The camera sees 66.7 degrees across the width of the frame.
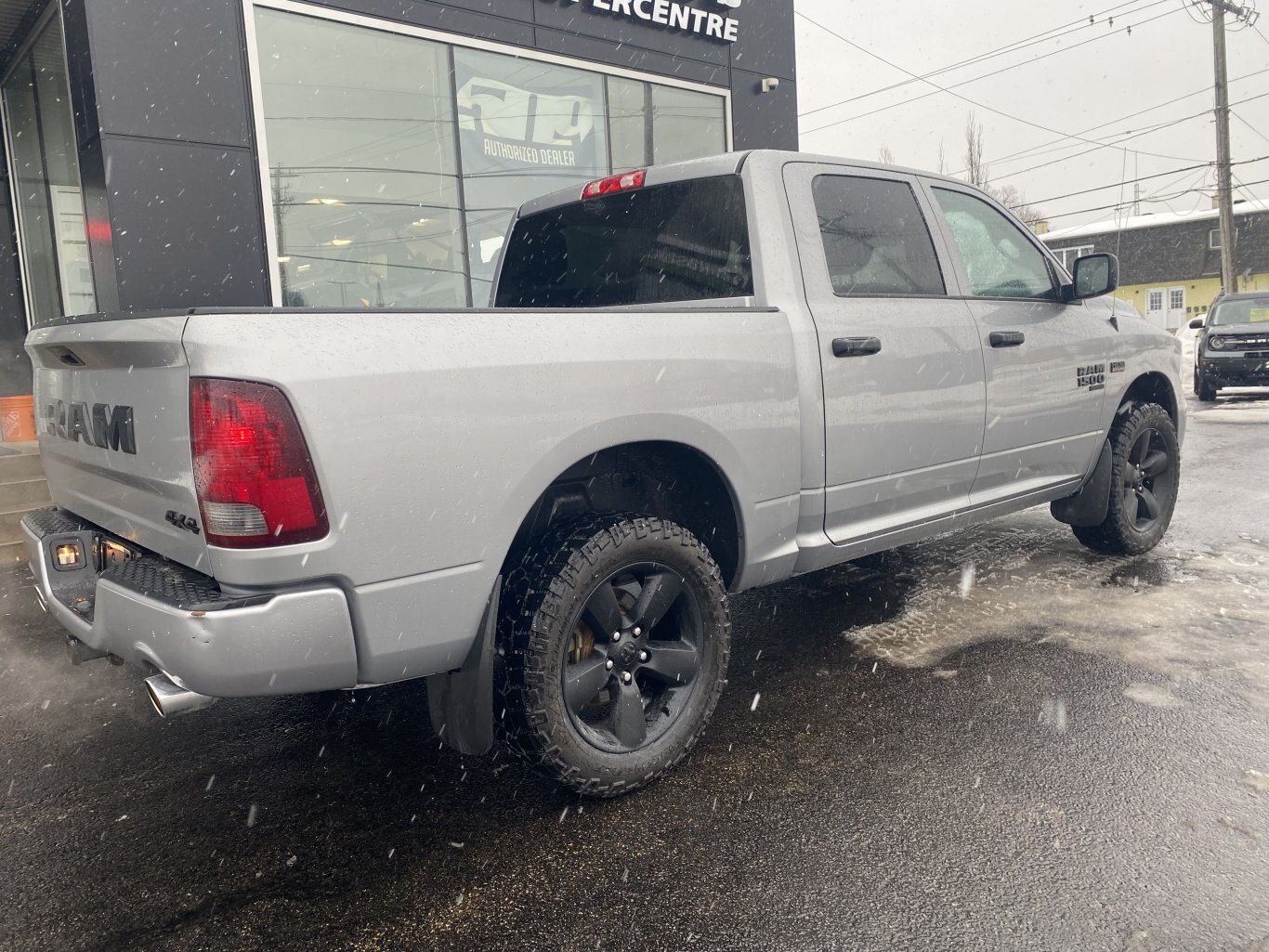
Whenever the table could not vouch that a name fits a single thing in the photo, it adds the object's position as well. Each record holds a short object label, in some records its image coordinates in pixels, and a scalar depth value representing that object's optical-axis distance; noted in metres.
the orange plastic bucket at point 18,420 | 8.21
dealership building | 7.48
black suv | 14.12
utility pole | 23.05
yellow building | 47.53
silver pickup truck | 2.12
